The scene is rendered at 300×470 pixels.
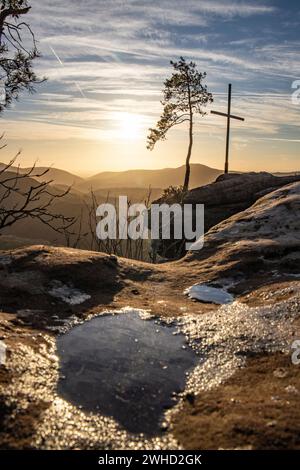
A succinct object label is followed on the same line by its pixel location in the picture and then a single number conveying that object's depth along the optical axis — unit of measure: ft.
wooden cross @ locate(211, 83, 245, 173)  75.20
